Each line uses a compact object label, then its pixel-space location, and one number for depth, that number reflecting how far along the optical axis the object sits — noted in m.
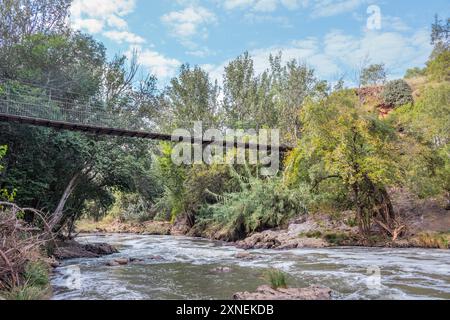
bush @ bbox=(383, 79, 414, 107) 32.32
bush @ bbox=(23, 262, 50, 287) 6.77
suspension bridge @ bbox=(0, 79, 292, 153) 12.90
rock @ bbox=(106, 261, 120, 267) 10.90
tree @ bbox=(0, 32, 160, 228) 13.16
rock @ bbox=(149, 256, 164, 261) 12.49
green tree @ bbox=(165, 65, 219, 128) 29.62
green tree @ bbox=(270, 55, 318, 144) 28.26
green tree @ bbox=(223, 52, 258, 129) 29.83
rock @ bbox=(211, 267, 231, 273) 9.34
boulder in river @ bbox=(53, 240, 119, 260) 12.73
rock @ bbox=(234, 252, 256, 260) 11.75
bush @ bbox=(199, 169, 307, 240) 17.95
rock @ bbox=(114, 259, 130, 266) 11.20
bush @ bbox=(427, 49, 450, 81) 18.53
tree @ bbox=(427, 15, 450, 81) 18.62
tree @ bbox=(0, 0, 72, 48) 16.08
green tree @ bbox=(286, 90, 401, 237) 13.80
